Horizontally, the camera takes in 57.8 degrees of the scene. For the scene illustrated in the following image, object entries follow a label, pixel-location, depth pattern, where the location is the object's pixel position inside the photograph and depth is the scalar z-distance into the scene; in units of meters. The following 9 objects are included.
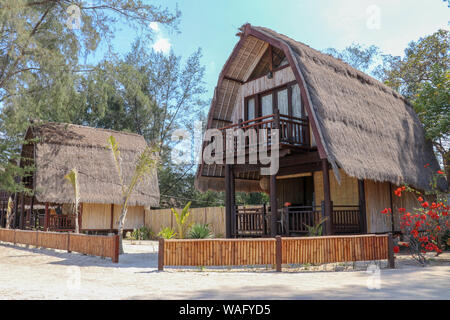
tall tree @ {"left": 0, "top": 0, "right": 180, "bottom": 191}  15.53
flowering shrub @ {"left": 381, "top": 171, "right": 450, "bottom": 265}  9.78
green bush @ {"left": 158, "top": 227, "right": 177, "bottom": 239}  12.27
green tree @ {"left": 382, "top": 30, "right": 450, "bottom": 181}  15.86
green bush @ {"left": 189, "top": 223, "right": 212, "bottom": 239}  12.90
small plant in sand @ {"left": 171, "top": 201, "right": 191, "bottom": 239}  12.29
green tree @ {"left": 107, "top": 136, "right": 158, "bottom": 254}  12.62
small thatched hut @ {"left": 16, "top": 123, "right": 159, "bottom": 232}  19.83
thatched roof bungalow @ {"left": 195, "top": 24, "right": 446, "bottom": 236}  11.79
